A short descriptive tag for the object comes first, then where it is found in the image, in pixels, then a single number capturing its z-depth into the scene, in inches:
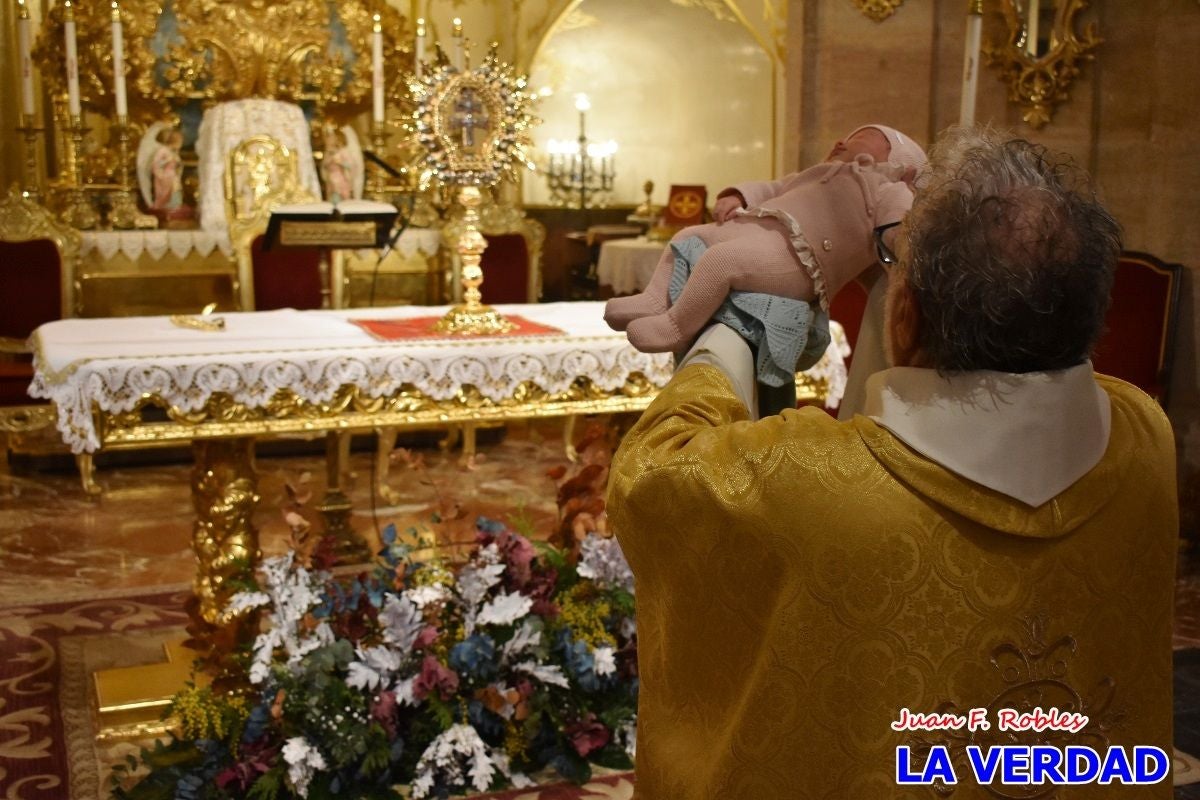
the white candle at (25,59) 289.1
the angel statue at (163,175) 335.9
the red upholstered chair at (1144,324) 207.0
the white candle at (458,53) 156.9
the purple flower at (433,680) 126.7
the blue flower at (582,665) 131.8
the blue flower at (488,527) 137.7
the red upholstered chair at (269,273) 250.7
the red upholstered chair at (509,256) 265.7
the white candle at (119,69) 217.4
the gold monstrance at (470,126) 156.7
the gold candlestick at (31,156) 314.2
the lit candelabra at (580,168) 489.1
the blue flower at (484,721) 130.0
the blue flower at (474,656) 128.4
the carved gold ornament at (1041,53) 225.3
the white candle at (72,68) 228.7
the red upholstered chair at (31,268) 247.1
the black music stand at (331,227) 166.9
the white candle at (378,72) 198.2
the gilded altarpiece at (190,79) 320.2
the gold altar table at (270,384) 137.0
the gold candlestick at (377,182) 355.6
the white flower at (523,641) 130.3
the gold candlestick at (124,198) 322.3
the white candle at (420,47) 161.8
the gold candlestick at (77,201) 315.3
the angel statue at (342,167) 353.4
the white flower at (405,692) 126.4
